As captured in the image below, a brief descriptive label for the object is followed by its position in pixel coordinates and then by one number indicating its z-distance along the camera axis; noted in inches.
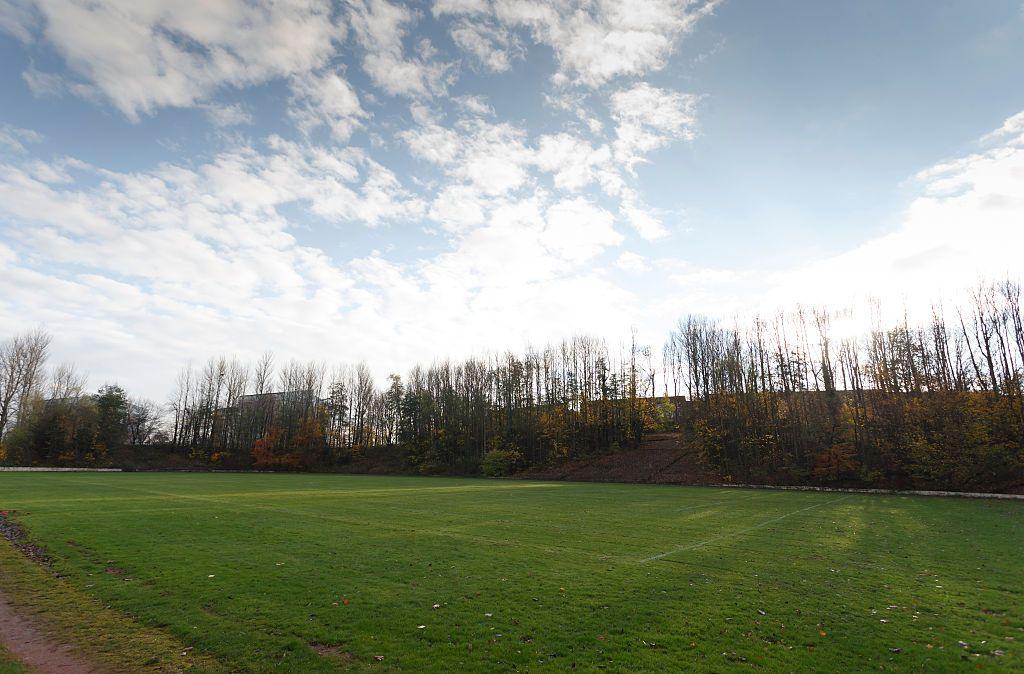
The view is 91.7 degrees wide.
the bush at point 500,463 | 2369.6
